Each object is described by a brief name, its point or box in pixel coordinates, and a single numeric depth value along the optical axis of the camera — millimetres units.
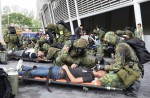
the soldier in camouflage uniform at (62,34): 4567
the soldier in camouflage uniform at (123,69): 2432
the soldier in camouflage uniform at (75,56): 2901
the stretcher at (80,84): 2514
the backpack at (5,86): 2133
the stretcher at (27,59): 4675
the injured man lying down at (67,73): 2645
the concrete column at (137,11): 5341
